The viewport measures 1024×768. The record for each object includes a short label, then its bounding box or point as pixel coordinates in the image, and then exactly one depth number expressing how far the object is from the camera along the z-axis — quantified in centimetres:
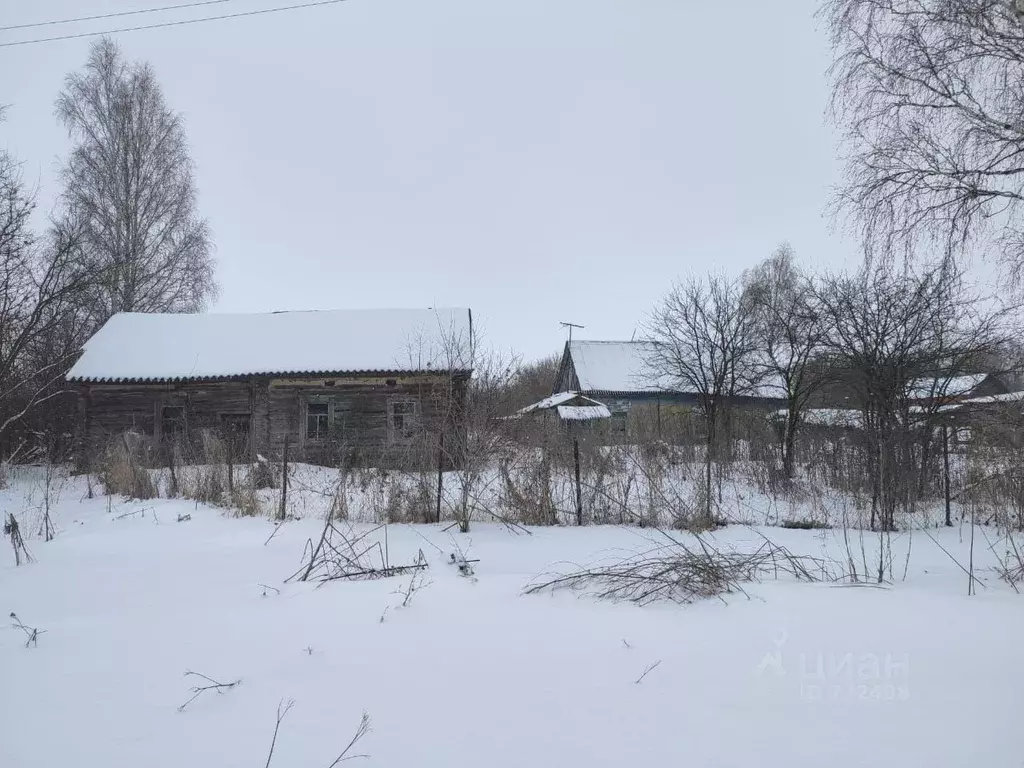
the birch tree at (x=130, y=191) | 1928
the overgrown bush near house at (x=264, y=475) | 1017
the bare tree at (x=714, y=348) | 1577
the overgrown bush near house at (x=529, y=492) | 746
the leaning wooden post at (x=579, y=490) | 752
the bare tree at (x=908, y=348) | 972
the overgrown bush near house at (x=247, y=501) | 752
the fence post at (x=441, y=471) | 753
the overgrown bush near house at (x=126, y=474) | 907
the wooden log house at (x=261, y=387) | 1619
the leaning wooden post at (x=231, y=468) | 822
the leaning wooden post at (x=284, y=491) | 737
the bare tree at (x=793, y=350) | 1291
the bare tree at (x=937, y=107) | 625
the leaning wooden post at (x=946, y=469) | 789
